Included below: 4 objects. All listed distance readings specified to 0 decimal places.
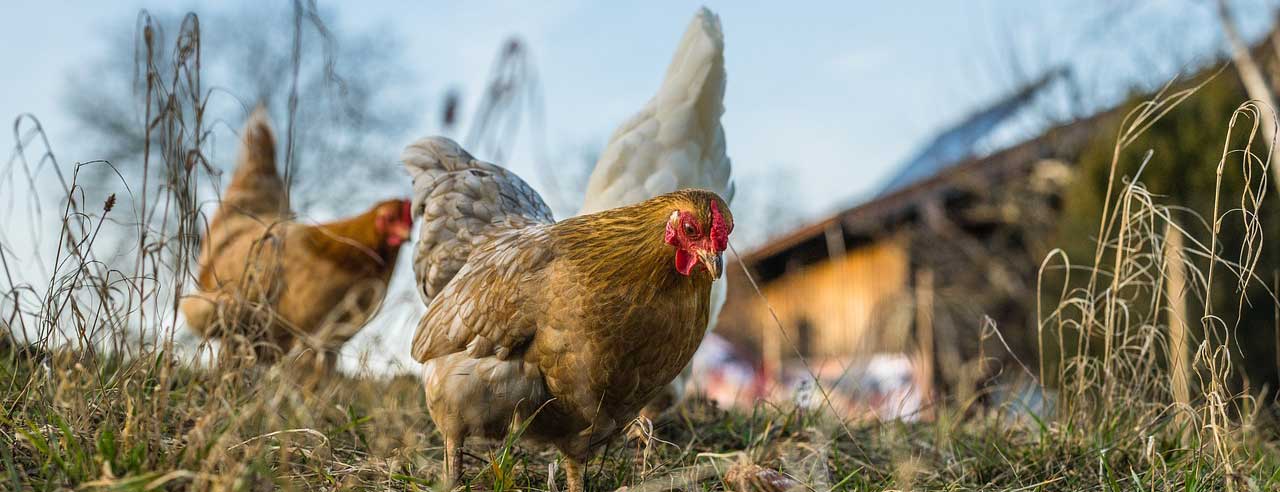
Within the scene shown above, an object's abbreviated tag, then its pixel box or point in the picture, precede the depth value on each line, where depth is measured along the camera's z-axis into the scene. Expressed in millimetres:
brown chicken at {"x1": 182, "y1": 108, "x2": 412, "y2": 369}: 4312
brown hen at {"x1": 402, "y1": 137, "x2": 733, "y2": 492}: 2133
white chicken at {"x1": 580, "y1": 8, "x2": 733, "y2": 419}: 3521
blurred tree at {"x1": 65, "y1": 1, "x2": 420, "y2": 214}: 11586
